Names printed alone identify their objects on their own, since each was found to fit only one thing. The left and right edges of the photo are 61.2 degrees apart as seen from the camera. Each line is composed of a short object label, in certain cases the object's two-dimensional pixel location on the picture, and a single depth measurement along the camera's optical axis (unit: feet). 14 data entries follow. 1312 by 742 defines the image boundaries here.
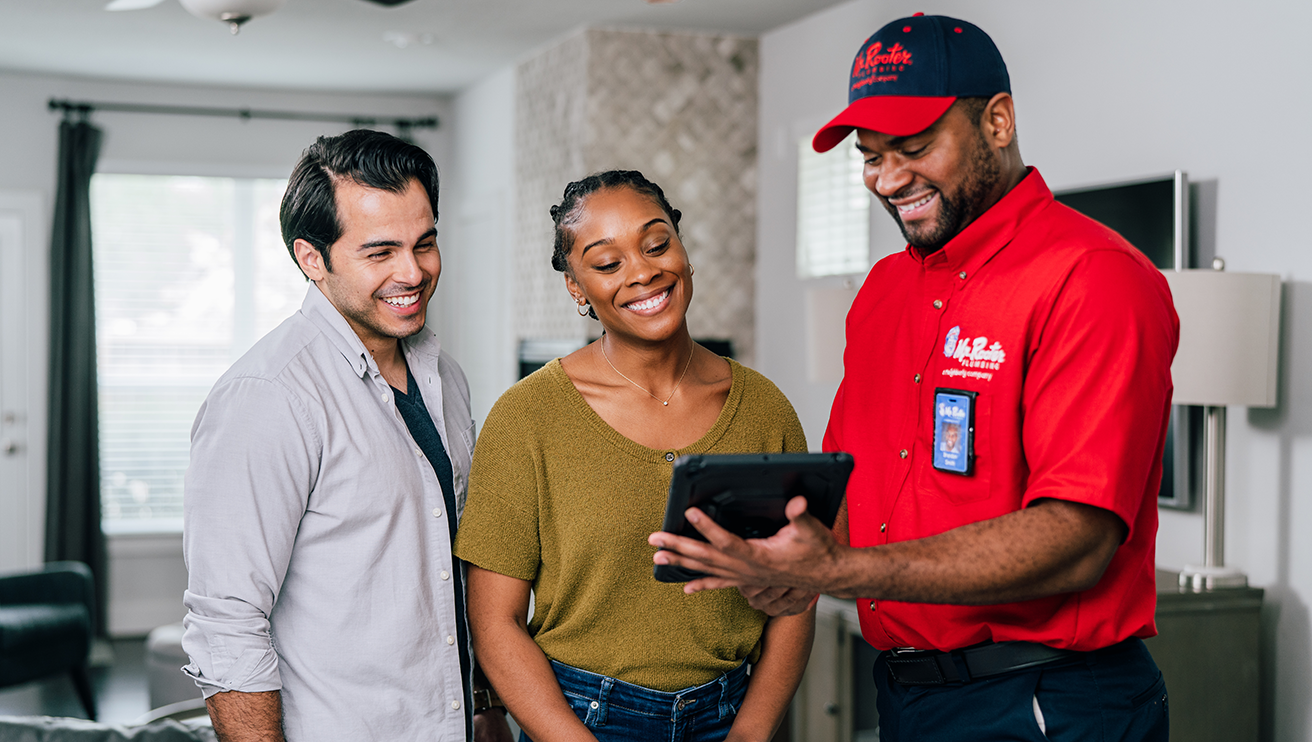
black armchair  14.62
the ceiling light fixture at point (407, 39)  16.69
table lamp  8.30
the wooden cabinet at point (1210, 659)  8.48
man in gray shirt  4.66
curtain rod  20.13
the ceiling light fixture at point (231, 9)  9.27
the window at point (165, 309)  21.17
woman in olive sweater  5.03
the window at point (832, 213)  14.08
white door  20.20
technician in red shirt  4.05
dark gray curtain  19.98
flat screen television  9.34
